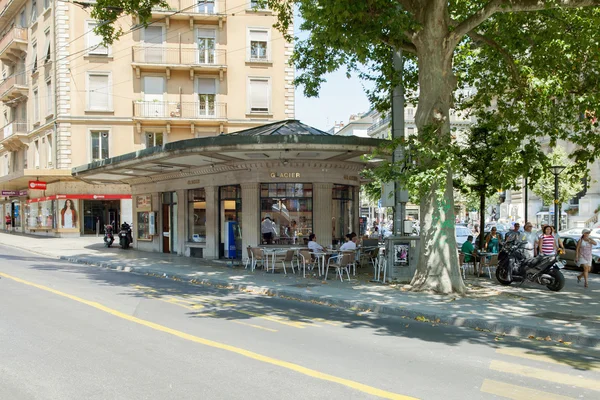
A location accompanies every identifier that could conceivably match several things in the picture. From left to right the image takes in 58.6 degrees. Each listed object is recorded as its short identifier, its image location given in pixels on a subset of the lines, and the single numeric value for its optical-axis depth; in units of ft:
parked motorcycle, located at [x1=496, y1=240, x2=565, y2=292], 44.88
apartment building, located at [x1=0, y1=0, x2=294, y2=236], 119.75
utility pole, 49.21
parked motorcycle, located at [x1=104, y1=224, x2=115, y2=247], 94.27
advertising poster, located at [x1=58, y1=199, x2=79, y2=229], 120.98
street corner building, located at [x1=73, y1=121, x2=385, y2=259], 53.16
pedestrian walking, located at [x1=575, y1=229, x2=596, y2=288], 49.57
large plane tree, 40.14
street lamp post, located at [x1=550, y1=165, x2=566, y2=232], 73.69
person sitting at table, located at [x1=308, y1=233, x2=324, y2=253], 53.78
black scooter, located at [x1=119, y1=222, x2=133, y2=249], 88.89
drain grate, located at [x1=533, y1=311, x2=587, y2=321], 33.10
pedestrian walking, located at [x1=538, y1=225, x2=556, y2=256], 47.83
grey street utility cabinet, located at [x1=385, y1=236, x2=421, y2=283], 49.32
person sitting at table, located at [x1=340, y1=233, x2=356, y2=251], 52.29
